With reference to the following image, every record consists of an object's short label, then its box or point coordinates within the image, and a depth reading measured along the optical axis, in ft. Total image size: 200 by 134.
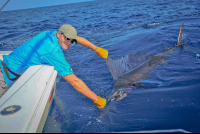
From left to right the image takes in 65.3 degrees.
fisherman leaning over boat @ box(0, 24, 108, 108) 6.93
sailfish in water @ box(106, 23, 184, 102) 10.01
